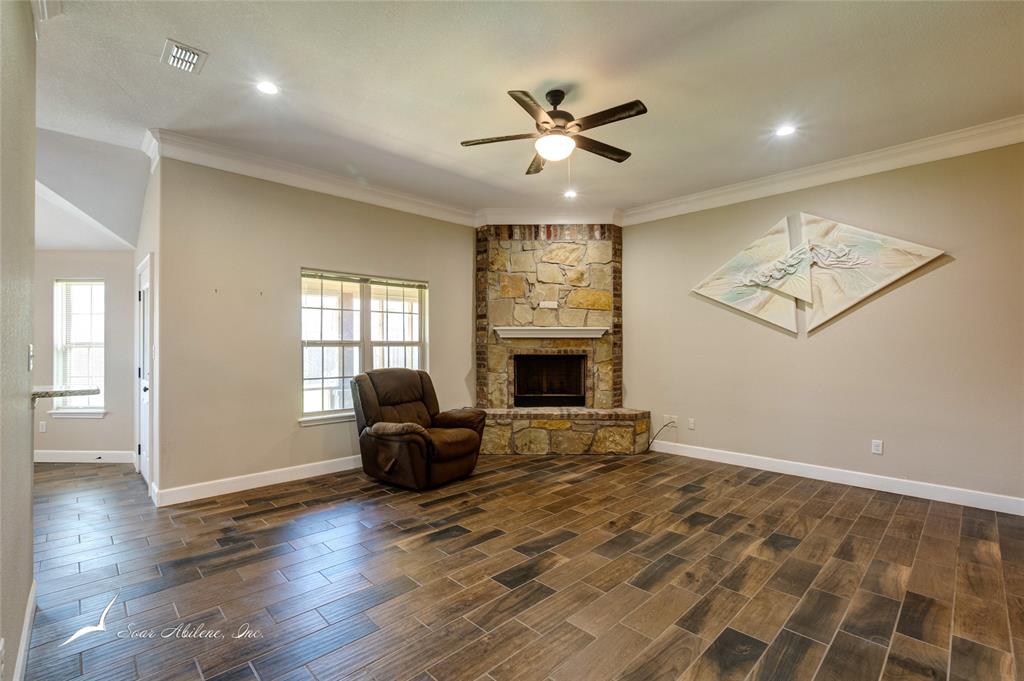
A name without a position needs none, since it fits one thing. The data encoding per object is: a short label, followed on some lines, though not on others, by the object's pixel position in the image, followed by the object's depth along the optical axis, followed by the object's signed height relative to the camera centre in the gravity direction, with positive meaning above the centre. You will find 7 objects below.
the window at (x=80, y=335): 5.21 +0.05
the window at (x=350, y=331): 4.59 +0.09
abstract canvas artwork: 4.01 +0.66
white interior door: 3.94 -0.24
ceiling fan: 2.67 +1.32
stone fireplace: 5.72 +0.43
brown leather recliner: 3.96 -0.86
